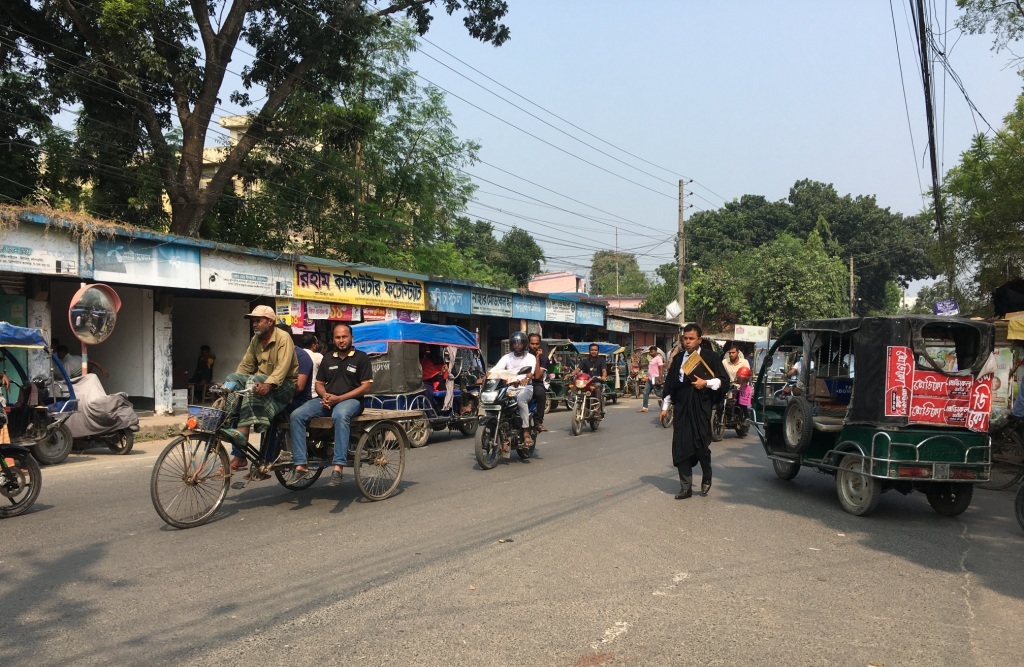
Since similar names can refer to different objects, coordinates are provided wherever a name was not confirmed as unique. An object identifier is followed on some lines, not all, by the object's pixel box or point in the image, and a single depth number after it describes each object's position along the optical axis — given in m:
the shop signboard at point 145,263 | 14.87
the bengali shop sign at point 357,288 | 19.80
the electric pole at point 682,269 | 36.97
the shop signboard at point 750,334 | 42.09
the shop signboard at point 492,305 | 27.63
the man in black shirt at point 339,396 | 7.05
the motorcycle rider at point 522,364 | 10.58
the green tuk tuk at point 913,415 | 7.15
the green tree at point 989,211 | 17.22
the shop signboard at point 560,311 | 32.62
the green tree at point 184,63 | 18.89
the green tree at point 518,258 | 63.34
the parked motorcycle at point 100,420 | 11.40
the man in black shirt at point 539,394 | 11.04
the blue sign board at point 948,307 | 21.65
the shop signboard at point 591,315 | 34.77
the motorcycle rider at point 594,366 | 16.22
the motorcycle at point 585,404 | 15.31
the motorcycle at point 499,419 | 10.04
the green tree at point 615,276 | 85.00
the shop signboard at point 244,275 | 17.00
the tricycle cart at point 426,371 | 13.03
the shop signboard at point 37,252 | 13.29
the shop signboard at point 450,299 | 25.22
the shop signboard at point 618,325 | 38.22
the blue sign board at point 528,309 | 30.13
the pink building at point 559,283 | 58.06
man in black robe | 8.23
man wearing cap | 6.61
